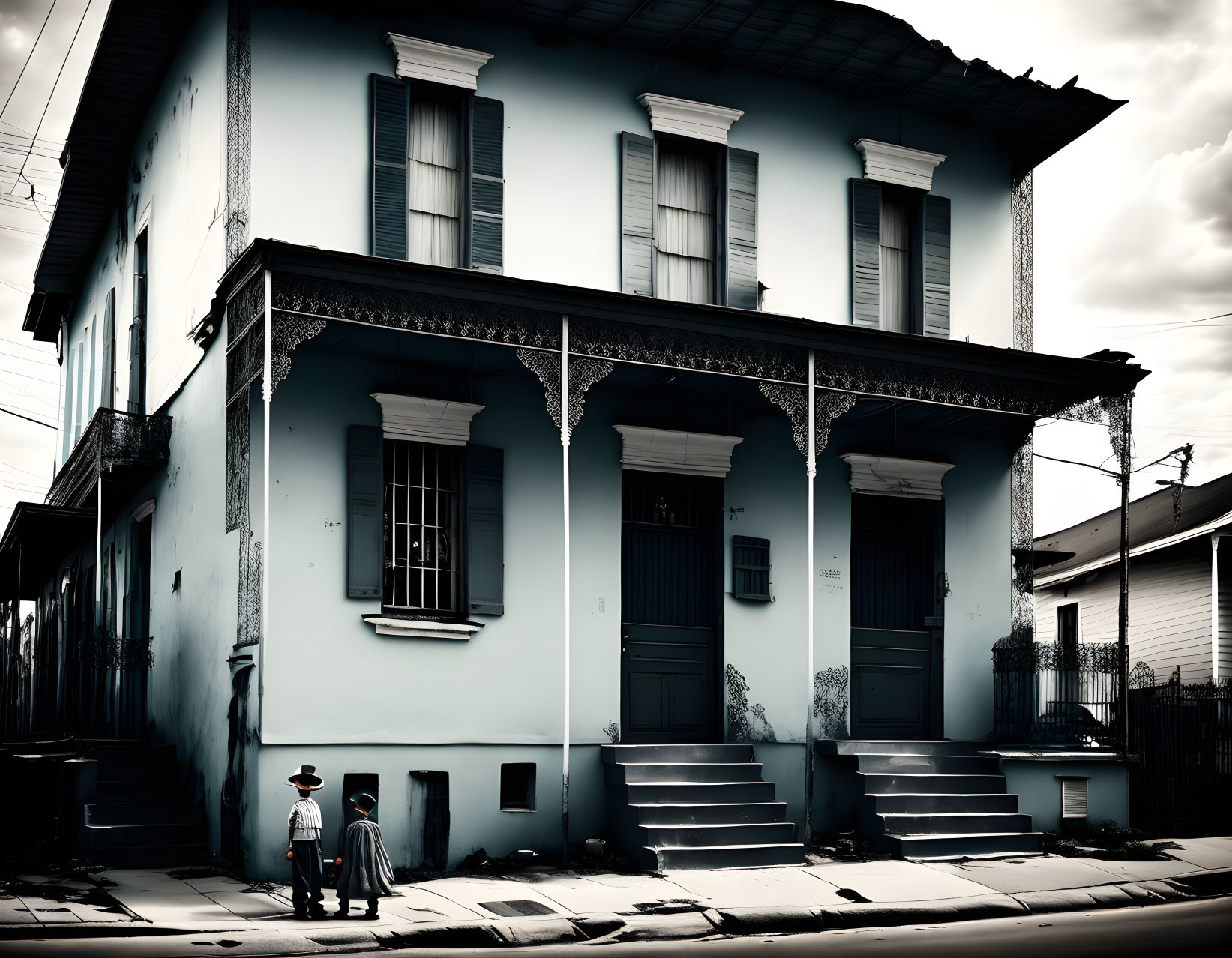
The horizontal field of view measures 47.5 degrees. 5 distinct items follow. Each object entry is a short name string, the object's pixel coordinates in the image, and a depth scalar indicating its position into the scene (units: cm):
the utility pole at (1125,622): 1570
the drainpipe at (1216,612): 2077
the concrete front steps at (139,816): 1308
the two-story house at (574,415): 1312
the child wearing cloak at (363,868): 1060
